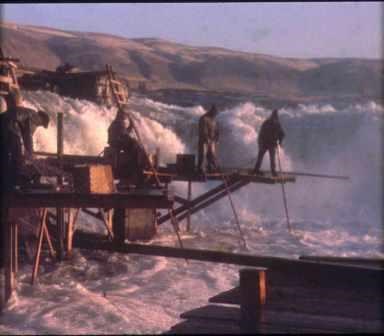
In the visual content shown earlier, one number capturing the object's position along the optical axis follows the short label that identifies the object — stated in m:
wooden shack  34.09
